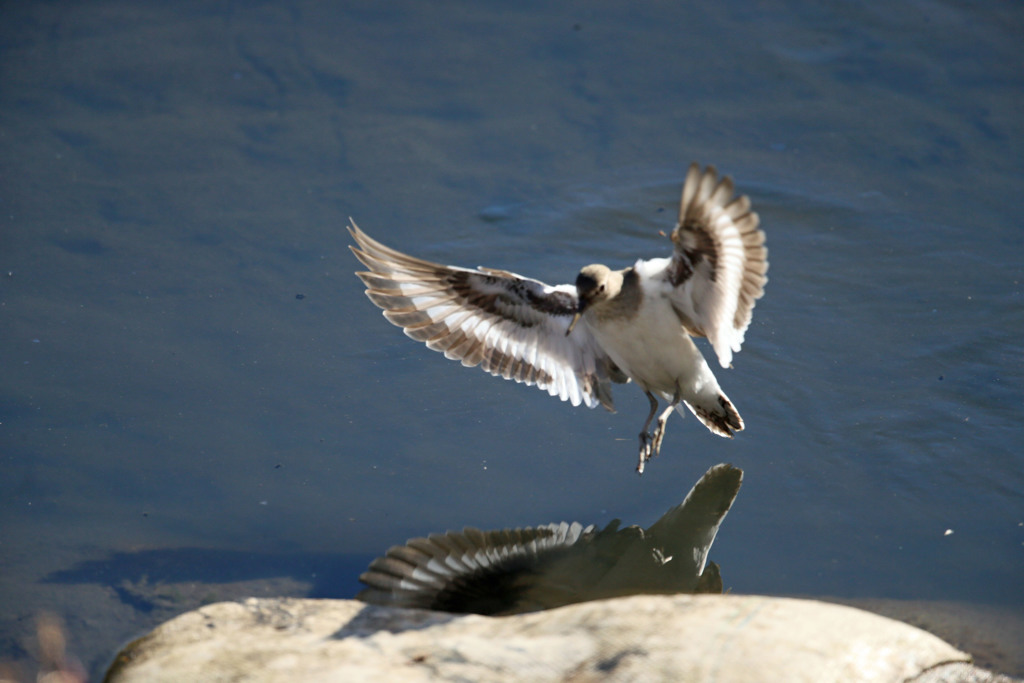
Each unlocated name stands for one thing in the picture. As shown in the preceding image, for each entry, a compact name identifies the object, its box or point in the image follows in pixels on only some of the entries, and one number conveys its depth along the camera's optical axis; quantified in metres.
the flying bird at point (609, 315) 9.05
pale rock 7.11
